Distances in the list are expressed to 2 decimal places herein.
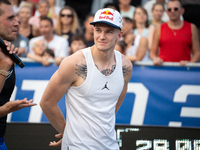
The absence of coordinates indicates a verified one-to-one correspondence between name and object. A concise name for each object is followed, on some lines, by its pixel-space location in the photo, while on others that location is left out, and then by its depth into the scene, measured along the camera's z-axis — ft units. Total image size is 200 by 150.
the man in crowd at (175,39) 39.24
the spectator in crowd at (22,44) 43.31
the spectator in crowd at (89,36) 43.16
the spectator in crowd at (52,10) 55.11
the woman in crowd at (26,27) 50.16
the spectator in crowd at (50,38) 43.39
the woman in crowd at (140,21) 48.11
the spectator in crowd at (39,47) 41.18
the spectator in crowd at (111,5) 53.02
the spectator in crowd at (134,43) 41.84
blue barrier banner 33.22
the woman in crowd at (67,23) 47.29
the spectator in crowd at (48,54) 39.34
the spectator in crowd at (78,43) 38.92
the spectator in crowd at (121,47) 38.27
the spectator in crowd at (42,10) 53.11
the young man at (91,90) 19.35
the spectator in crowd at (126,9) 52.80
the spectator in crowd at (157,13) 49.24
